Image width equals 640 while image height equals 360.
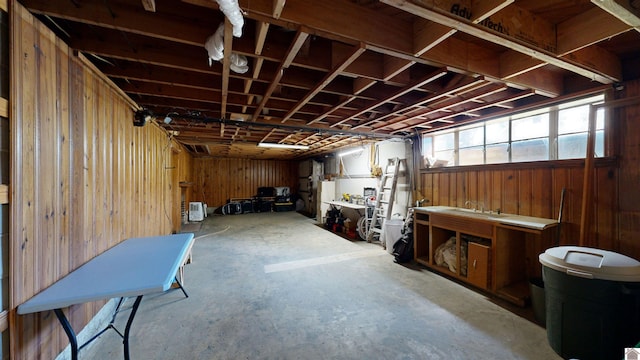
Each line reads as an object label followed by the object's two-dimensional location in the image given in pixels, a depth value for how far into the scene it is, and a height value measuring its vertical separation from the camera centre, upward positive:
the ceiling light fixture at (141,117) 2.85 +0.76
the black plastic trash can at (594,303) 1.61 -0.91
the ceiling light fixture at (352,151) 6.49 +0.80
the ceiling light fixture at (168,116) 3.13 +0.86
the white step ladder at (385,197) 4.79 -0.42
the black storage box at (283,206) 10.05 -1.23
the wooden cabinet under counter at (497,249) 2.67 -0.90
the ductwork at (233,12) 1.05 +0.80
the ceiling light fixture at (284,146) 5.56 +0.82
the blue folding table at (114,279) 1.26 -0.66
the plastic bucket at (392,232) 4.23 -1.00
